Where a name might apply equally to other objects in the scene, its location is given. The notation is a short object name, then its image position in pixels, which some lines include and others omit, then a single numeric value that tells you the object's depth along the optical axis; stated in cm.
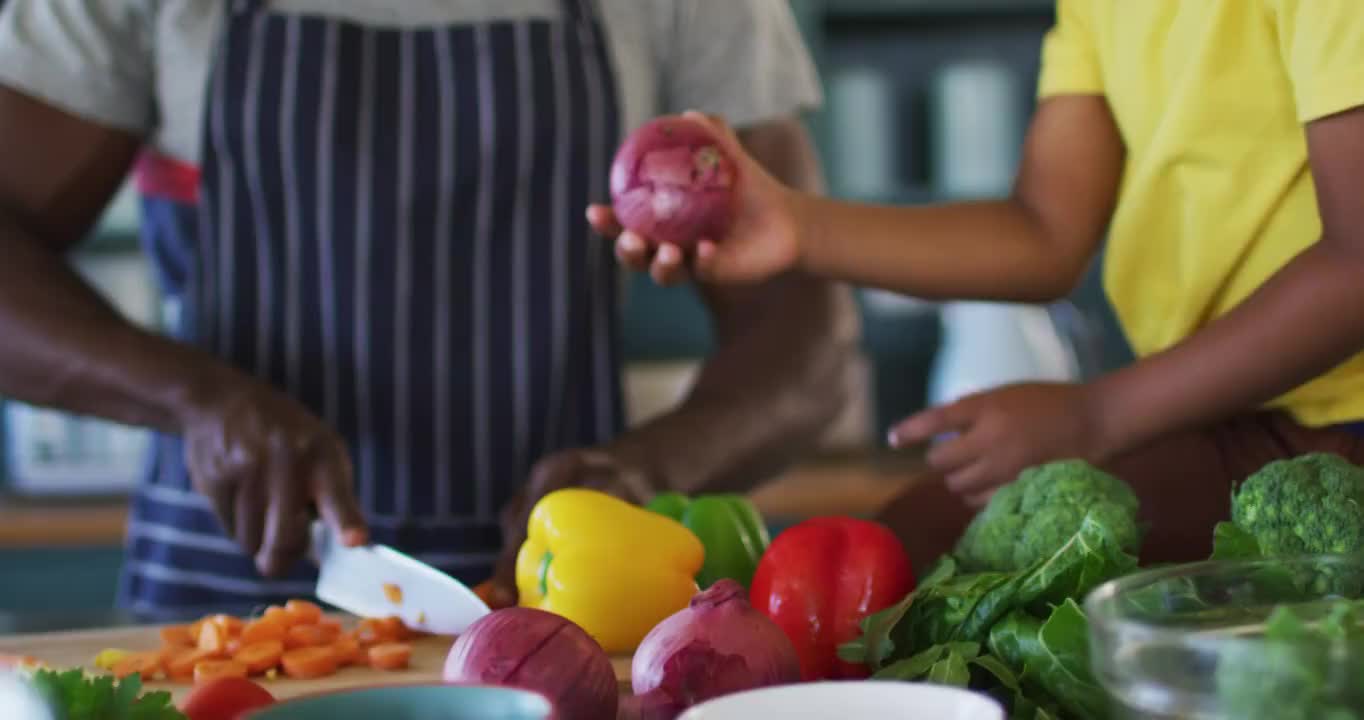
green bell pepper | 103
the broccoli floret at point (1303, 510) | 72
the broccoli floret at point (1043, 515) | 77
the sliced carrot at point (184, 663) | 89
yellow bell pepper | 95
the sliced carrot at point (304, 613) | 96
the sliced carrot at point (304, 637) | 92
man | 139
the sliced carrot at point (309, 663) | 89
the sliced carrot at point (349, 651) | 92
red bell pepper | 84
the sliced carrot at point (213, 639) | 91
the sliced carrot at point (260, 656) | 89
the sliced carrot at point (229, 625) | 93
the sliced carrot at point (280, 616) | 94
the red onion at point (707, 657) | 67
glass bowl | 47
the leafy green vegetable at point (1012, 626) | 66
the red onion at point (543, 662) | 66
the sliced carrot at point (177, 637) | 96
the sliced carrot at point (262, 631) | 92
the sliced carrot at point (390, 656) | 91
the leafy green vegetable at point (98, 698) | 58
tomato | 67
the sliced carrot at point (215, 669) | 86
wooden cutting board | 88
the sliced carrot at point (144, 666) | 89
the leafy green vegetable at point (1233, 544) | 73
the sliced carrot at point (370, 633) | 96
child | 88
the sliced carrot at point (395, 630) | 97
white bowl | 54
